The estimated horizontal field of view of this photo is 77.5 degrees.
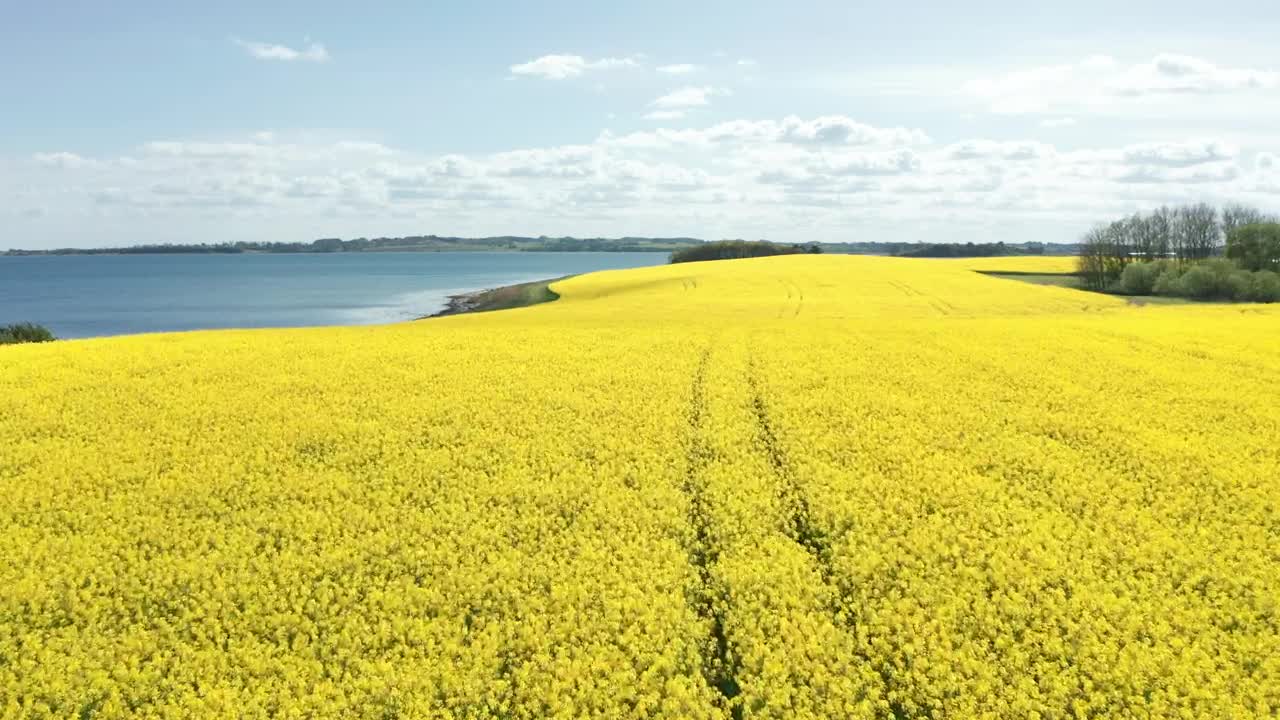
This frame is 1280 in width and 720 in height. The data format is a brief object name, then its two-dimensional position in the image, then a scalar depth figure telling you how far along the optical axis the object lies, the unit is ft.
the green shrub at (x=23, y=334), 141.79
